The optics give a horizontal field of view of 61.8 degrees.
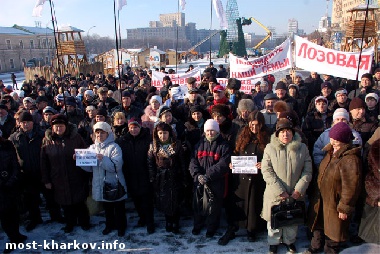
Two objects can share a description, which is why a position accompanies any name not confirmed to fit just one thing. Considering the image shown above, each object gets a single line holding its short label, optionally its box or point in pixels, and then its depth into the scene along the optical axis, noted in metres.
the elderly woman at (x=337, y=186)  3.16
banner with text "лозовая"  6.30
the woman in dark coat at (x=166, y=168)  4.03
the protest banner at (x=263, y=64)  7.72
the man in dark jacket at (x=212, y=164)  3.84
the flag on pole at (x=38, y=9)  7.00
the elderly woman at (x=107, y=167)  4.05
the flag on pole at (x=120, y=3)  7.61
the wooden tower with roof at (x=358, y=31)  16.19
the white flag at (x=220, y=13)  11.24
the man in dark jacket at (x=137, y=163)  4.18
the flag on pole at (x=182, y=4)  11.24
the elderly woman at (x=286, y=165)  3.46
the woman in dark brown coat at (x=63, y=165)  4.14
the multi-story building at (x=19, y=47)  57.22
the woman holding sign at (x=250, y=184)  3.79
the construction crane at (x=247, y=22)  62.69
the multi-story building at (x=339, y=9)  90.01
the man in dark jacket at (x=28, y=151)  4.35
